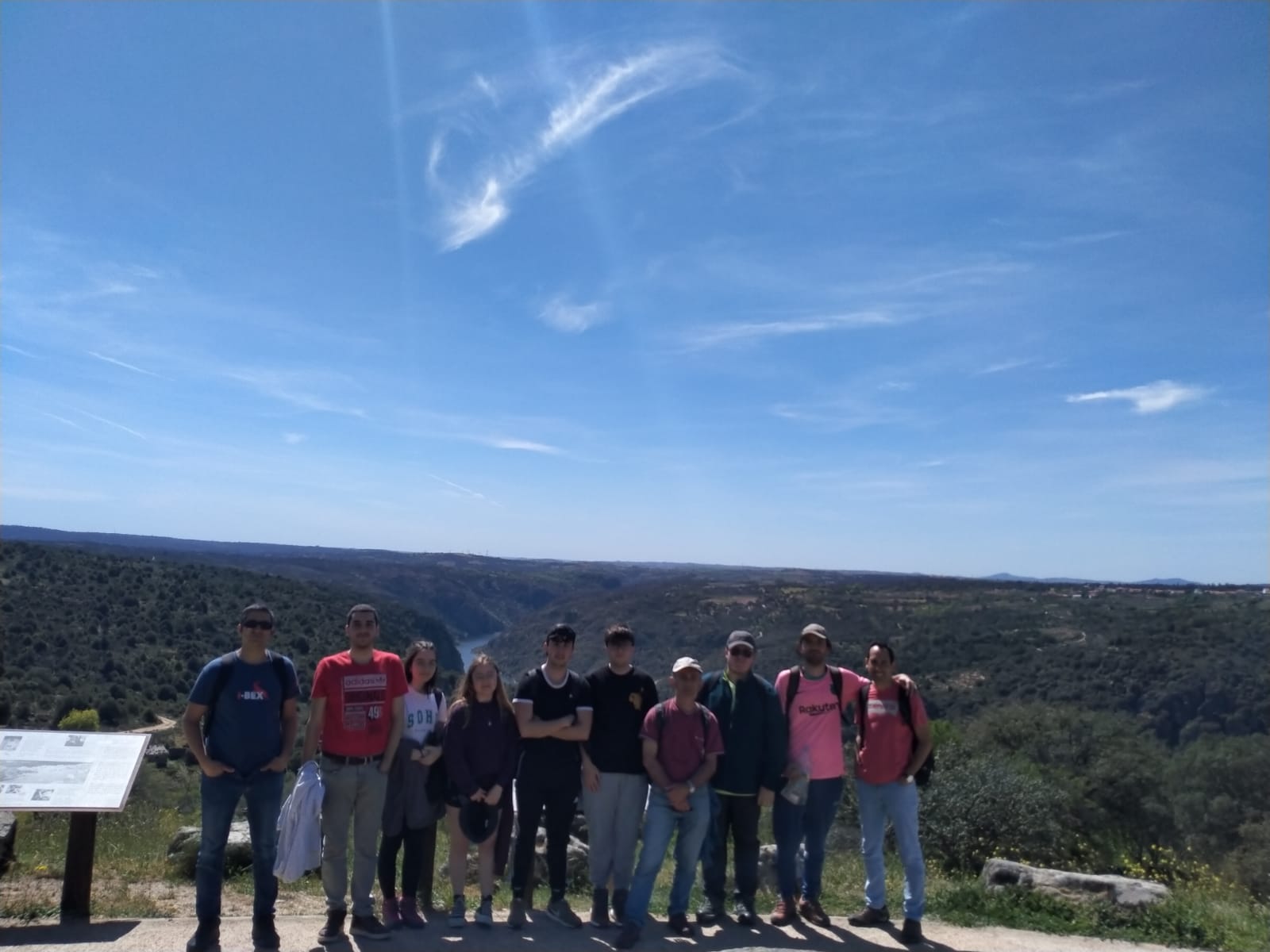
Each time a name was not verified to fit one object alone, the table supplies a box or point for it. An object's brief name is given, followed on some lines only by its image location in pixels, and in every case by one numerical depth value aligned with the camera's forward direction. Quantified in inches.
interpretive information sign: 214.7
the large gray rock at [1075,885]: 259.9
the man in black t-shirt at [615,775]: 226.2
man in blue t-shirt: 199.5
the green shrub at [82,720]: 692.7
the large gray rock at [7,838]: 259.4
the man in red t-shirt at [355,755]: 209.0
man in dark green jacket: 229.9
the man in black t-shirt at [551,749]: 223.0
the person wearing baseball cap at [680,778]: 221.5
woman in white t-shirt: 217.9
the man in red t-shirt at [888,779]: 231.8
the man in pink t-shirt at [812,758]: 236.7
